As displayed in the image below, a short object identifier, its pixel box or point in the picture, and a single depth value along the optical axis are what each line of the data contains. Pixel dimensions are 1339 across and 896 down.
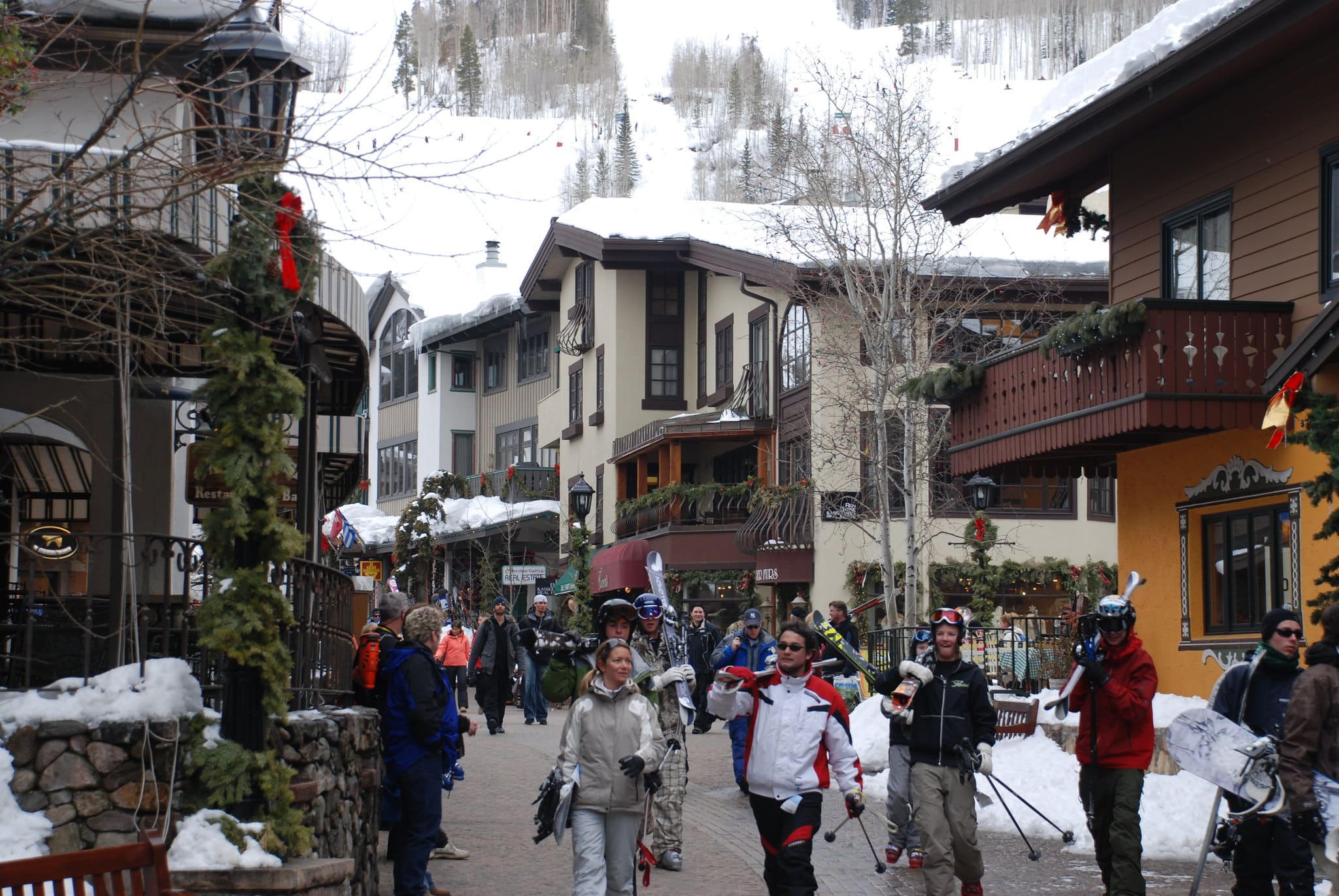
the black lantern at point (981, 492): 23.88
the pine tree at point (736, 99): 171.62
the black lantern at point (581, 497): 31.75
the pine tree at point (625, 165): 142.00
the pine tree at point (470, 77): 167.25
